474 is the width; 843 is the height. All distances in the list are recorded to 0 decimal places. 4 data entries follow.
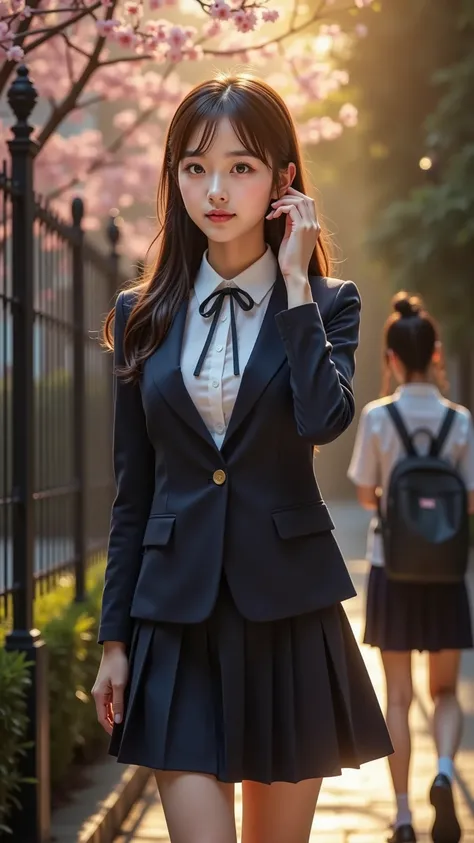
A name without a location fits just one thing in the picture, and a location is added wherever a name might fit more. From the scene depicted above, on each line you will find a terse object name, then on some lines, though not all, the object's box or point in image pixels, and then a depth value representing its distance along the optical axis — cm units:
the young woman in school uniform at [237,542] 415
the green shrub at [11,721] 671
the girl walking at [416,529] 831
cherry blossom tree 775
